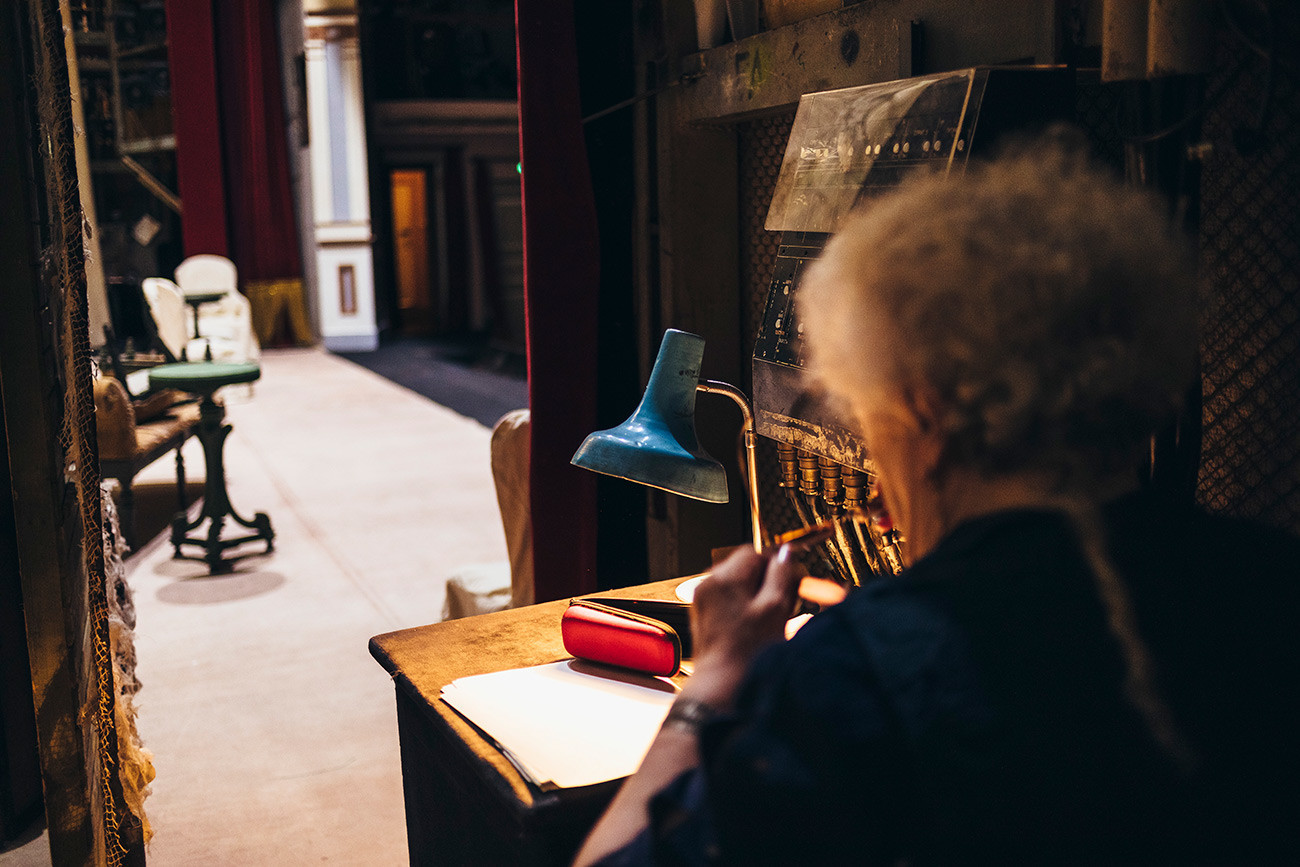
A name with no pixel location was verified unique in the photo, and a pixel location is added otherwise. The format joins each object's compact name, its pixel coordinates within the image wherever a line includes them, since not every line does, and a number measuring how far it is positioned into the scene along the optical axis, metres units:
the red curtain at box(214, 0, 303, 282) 13.30
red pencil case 1.50
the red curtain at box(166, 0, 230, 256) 12.70
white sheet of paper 1.27
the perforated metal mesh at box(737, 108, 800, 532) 2.53
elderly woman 0.66
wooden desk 1.23
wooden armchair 4.82
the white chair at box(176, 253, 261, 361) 9.33
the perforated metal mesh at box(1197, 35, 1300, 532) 1.37
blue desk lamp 1.42
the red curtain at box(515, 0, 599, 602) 2.47
